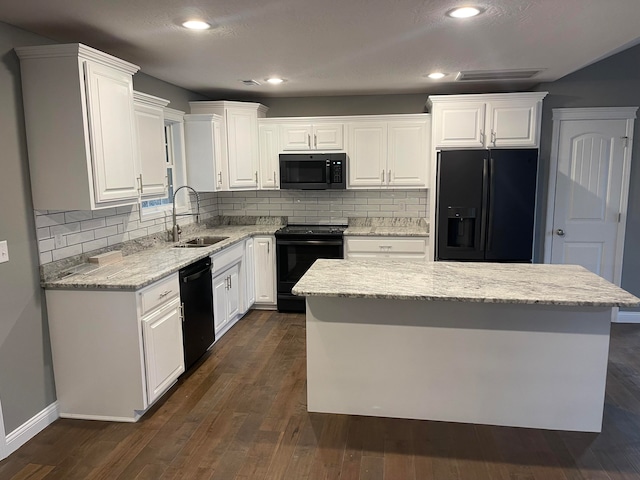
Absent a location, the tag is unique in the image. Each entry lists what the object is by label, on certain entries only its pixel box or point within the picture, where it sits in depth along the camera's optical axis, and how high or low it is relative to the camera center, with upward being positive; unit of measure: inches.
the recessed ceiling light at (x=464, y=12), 92.5 +34.4
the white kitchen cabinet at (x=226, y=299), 156.3 -42.1
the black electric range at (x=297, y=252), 186.5 -29.3
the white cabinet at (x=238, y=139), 186.4 +17.5
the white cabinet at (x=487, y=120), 170.1 +22.3
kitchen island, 100.7 -38.6
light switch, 96.0 -14.3
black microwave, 191.2 +4.2
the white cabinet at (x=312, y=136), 193.0 +19.0
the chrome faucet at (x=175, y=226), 168.1 -16.4
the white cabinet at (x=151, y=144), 134.9 +11.8
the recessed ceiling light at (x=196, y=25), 99.0 +34.5
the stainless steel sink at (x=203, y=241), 173.6 -22.6
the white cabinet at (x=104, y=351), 107.4 -40.1
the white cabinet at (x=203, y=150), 179.9 +12.5
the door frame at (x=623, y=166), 172.4 +6.4
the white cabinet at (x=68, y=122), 101.0 +13.8
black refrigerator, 168.7 -8.2
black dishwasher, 131.2 -38.6
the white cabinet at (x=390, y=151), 189.0 +12.3
